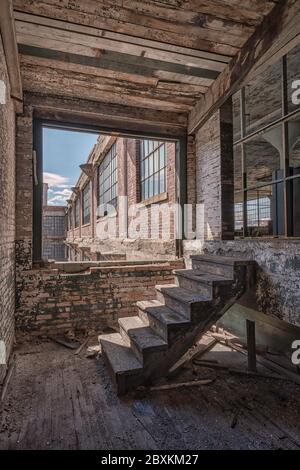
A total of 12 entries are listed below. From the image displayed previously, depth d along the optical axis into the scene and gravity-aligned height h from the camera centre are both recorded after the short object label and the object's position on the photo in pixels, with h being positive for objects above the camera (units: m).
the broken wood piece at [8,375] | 2.39 -1.37
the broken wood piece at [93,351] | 3.22 -1.41
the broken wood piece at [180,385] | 2.52 -1.41
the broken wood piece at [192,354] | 2.82 -1.40
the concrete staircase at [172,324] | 2.50 -0.87
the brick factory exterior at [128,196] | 5.46 +1.31
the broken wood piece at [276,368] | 2.67 -1.42
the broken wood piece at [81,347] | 3.34 -1.41
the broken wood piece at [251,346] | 2.90 -1.19
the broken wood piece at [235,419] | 2.03 -1.43
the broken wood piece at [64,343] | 3.49 -1.39
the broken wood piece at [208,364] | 2.93 -1.41
